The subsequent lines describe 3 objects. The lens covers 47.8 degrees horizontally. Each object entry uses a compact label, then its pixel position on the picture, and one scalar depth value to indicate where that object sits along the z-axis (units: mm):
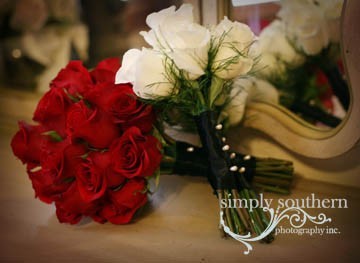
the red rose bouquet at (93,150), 574
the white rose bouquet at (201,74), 542
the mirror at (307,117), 567
